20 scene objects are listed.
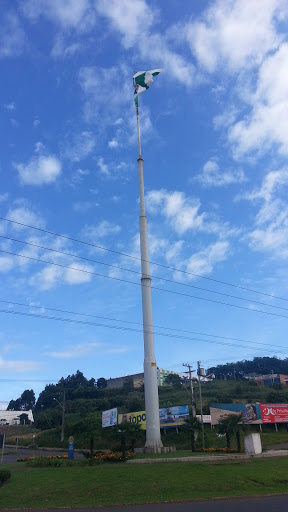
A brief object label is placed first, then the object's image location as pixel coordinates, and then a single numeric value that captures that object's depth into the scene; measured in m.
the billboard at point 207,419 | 53.50
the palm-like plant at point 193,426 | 32.47
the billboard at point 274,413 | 53.69
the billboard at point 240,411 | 53.47
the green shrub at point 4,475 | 21.64
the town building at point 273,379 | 144.52
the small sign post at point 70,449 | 34.25
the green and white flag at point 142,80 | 44.88
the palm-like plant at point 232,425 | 32.59
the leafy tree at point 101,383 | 160.88
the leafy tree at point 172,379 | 154.75
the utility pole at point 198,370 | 49.69
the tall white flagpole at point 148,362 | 34.04
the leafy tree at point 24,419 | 116.16
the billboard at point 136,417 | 55.78
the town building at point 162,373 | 181.75
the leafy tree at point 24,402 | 171.59
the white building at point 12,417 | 119.19
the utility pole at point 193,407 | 44.92
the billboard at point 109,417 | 60.99
